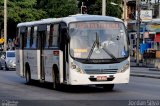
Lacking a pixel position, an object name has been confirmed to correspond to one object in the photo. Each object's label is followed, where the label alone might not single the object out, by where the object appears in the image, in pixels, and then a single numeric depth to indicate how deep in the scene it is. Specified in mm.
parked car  46469
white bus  21266
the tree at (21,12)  73125
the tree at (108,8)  68875
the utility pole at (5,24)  63006
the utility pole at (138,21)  52353
